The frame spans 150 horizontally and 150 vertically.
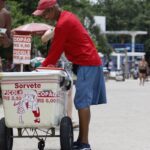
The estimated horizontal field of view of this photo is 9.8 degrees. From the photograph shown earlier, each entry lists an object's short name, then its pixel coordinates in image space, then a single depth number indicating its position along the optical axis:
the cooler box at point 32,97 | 9.46
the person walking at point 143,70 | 46.05
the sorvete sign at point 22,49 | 14.27
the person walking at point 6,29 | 10.45
